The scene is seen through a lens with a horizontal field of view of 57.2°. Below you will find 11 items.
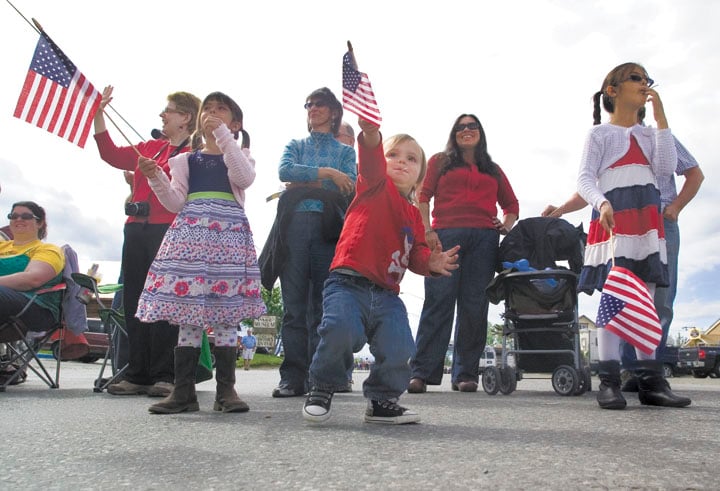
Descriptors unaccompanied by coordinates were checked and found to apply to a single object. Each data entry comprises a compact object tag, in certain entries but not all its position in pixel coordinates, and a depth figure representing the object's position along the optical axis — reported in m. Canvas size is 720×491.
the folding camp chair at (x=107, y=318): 5.12
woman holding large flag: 4.45
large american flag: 4.22
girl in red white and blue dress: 3.66
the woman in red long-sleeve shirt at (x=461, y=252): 5.18
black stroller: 5.04
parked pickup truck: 20.48
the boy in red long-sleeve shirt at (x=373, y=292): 2.90
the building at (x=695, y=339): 23.90
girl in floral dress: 3.35
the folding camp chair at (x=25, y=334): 5.26
